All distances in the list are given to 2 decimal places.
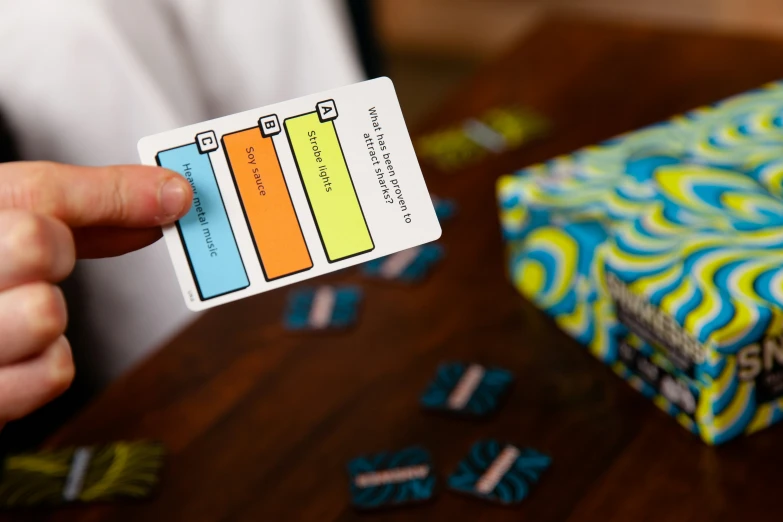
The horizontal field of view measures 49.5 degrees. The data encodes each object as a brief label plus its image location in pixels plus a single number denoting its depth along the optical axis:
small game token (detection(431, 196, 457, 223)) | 0.97
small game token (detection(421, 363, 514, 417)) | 0.73
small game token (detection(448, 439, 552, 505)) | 0.66
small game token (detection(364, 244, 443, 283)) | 0.90
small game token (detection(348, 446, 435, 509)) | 0.66
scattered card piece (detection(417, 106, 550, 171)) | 1.07
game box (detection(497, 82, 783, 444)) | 0.65
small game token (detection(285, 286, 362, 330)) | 0.85
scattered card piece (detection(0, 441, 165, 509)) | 0.71
